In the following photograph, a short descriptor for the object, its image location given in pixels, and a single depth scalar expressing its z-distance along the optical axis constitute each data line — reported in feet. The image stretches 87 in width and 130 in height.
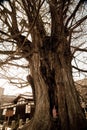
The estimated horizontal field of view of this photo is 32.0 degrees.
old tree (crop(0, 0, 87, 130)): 10.82
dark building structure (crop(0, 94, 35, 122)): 61.82
